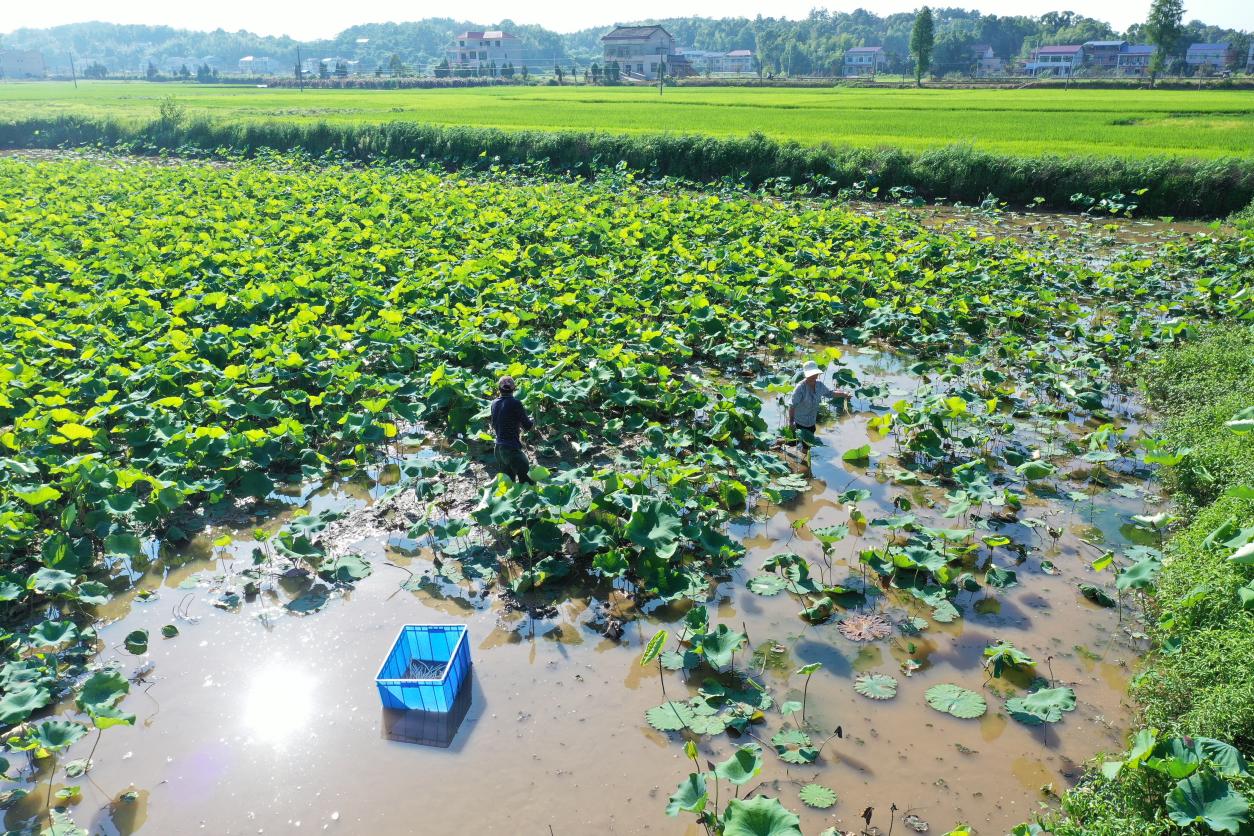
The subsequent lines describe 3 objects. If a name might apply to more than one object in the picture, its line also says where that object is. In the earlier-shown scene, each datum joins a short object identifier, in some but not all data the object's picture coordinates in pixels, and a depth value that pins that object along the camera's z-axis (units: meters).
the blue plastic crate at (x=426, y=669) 4.96
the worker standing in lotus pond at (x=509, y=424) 7.00
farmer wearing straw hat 8.05
